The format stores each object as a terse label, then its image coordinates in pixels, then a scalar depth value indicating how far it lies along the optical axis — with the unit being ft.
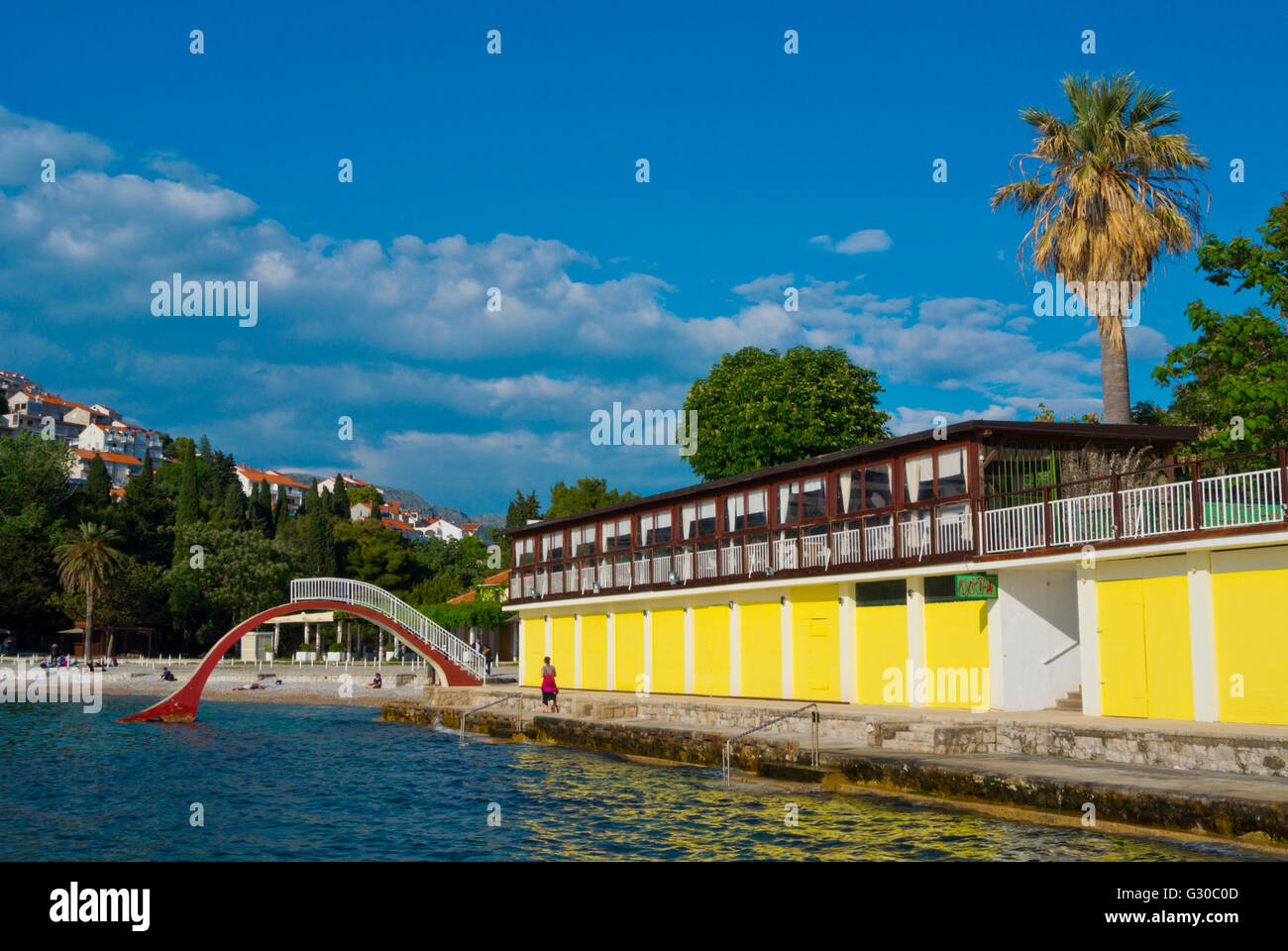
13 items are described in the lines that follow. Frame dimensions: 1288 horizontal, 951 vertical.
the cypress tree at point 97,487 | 317.01
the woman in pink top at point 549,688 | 114.42
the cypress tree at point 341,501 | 453.99
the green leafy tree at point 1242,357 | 98.32
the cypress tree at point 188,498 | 334.03
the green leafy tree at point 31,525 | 262.88
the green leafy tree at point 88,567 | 244.42
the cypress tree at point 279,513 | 381.36
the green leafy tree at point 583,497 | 312.50
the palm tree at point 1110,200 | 113.70
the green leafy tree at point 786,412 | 183.42
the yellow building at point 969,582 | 66.49
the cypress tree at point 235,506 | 357.00
